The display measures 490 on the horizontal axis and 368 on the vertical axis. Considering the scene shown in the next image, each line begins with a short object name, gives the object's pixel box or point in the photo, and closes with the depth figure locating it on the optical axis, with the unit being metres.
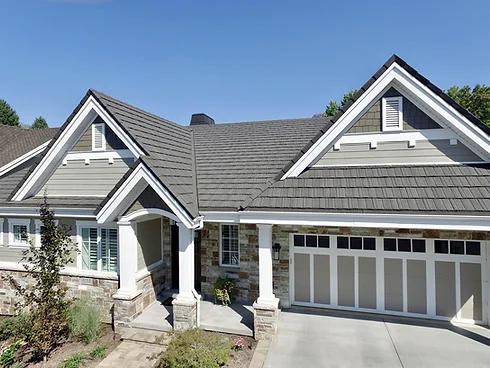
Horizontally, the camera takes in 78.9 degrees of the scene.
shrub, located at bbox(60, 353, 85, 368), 6.77
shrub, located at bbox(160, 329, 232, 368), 6.03
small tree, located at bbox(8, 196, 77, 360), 7.18
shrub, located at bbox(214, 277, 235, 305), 9.27
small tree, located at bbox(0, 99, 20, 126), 43.50
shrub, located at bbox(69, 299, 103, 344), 7.93
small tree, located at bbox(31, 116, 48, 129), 53.53
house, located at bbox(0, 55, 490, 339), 7.32
